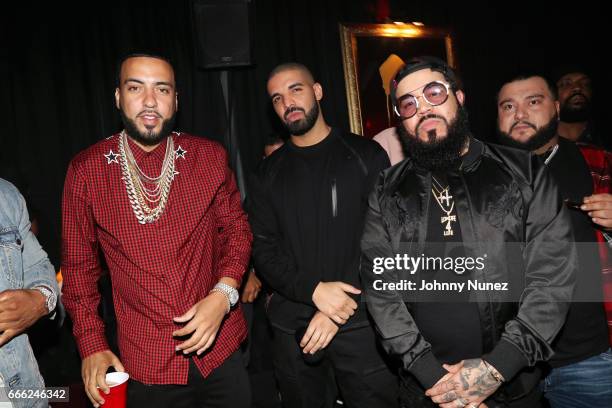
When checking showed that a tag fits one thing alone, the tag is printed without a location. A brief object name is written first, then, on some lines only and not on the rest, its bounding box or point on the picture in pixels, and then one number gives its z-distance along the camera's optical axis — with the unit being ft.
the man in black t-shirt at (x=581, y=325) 6.30
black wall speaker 12.47
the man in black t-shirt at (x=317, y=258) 7.30
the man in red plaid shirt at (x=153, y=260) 5.96
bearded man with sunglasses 5.37
